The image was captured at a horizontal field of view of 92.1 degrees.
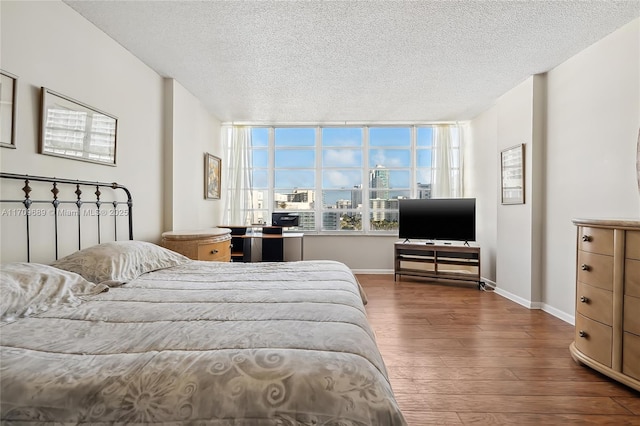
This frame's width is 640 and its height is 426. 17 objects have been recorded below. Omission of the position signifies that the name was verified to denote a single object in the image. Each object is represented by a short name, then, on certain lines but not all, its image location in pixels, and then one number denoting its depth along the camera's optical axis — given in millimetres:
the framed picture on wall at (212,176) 4590
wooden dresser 1831
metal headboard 1872
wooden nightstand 3011
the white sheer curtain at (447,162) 5254
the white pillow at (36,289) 1269
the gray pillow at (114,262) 1804
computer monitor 4992
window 5445
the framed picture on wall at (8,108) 1754
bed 758
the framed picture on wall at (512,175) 3656
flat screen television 4543
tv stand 4445
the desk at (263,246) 4781
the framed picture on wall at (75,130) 2035
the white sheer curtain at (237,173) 5395
